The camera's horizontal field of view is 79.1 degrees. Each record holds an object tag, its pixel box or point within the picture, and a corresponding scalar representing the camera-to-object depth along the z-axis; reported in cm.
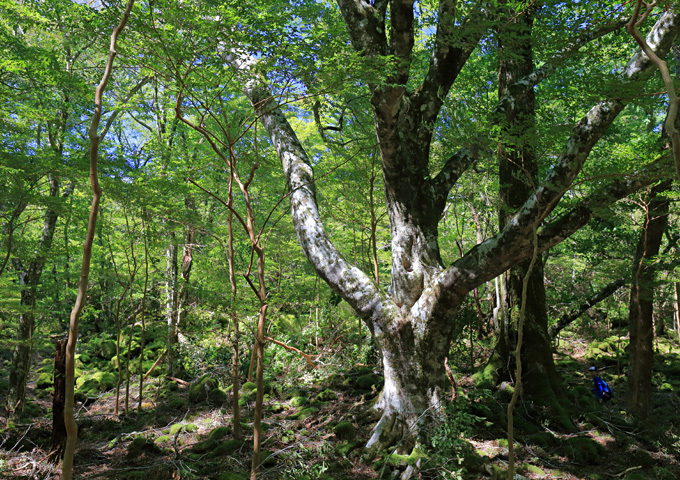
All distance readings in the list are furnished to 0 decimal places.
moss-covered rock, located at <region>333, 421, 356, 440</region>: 461
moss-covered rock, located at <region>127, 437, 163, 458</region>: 435
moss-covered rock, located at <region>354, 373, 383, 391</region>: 646
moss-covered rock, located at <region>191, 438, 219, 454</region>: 446
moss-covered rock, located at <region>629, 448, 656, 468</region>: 411
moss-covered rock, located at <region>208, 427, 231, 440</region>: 475
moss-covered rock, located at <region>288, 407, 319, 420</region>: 557
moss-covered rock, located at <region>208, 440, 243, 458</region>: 431
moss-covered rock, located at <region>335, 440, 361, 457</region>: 417
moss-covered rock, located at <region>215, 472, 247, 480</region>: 354
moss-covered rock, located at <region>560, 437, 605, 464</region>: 428
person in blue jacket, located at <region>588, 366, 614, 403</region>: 607
